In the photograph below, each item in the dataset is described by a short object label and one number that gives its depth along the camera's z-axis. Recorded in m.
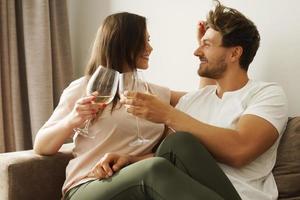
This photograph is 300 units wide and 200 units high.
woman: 1.47
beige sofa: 1.53
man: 1.50
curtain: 2.58
